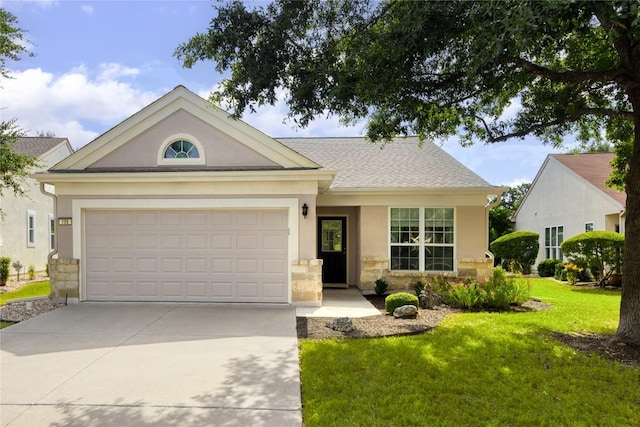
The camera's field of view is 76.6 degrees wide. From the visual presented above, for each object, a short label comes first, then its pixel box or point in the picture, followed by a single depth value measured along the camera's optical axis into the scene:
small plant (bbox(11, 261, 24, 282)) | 16.44
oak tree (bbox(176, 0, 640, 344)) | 5.51
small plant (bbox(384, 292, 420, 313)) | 8.71
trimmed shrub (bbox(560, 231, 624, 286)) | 13.90
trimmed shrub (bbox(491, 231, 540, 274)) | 18.94
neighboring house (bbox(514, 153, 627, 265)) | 17.18
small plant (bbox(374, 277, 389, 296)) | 11.44
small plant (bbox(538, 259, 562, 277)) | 18.27
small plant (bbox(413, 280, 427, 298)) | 10.88
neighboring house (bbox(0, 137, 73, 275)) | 16.52
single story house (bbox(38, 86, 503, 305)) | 9.41
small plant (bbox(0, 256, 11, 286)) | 15.25
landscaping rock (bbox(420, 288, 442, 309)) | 9.55
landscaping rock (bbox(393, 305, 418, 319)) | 8.34
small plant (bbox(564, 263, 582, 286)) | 14.92
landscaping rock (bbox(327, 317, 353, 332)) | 7.30
